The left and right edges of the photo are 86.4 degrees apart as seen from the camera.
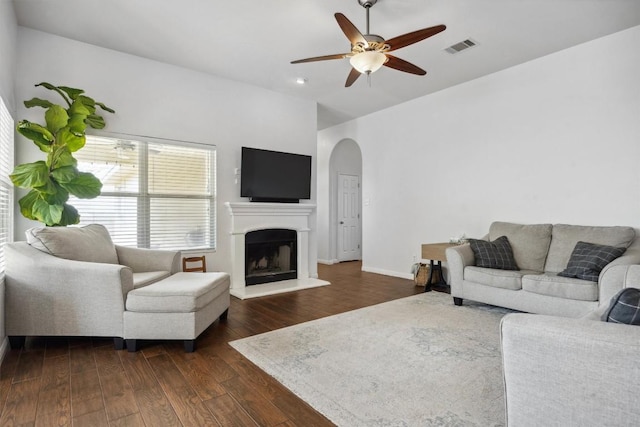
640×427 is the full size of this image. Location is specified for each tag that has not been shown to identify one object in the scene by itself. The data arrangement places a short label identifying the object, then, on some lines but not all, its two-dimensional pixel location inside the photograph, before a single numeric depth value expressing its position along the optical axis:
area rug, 1.84
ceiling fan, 2.60
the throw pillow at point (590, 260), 3.04
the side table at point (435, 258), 4.56
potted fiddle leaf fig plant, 2.88
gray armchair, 2.63
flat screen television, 4.82
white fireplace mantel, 4.69
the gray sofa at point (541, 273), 2.95
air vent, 3.69
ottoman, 2.64
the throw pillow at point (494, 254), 3.76
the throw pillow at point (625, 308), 1.19
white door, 7.73
